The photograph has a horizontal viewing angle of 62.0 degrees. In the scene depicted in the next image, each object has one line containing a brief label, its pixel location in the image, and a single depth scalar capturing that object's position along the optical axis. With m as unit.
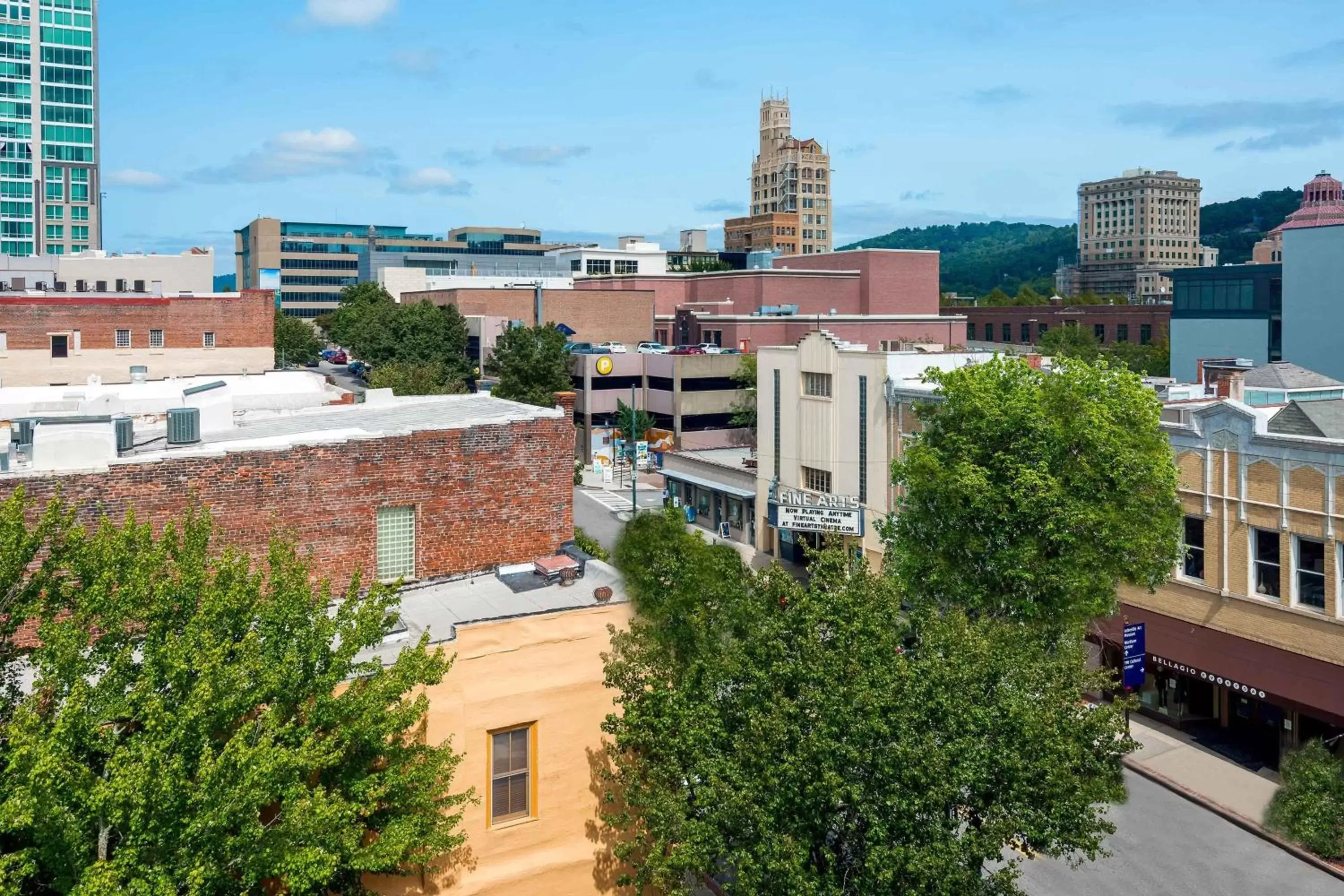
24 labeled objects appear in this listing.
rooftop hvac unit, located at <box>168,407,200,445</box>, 22.72
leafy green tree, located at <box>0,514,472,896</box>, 11.98
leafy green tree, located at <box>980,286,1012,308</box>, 162.38
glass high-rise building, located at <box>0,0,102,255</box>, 145.38
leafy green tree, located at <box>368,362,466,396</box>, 76.62
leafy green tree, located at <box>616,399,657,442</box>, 85.19
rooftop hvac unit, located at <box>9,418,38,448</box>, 22.58
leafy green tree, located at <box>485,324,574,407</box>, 81.06
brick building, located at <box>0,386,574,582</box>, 19.23
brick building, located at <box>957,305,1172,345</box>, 128.62
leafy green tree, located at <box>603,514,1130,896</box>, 15.21
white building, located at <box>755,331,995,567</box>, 44.56
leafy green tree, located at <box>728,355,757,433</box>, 82.62
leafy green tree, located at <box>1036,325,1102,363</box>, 102.00
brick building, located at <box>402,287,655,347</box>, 112.81
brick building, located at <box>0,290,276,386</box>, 52.34
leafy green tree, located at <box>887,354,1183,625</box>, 26.95
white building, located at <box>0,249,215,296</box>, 83.12
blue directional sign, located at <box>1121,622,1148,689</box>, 30.66
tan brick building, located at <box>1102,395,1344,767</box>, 27.48
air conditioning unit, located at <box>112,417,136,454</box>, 22.72
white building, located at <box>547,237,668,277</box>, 159.25
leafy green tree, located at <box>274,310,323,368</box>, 107.00
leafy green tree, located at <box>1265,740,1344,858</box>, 24.89
